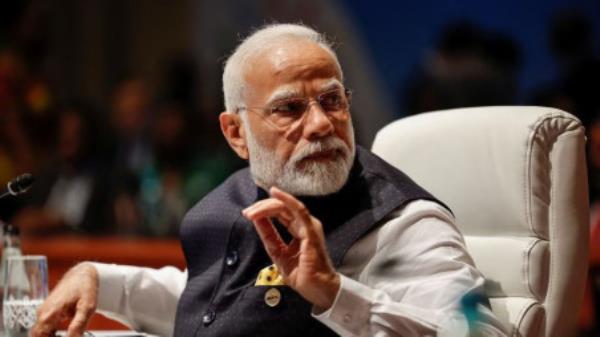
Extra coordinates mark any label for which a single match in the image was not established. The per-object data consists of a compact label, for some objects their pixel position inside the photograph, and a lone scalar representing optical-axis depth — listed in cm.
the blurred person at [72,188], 1023
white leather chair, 444
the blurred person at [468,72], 1013
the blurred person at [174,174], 1036
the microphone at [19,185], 459
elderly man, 394
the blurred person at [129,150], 1046
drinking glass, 488
